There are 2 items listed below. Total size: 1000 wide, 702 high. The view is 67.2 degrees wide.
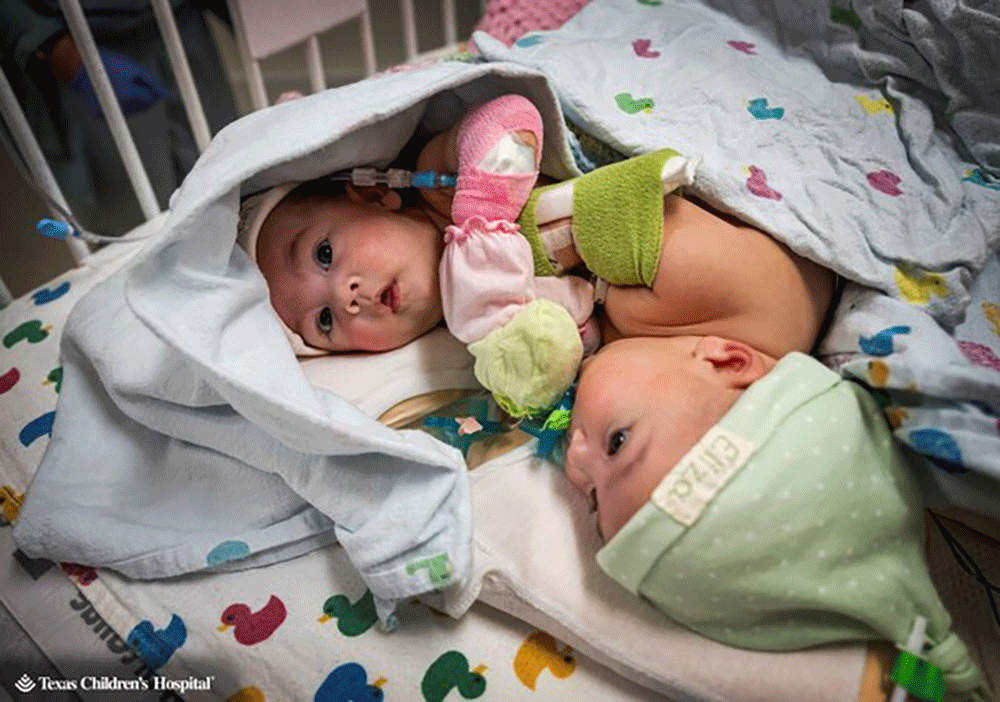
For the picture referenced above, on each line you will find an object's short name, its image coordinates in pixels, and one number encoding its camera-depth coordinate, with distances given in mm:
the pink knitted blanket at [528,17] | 1160
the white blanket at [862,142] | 656
